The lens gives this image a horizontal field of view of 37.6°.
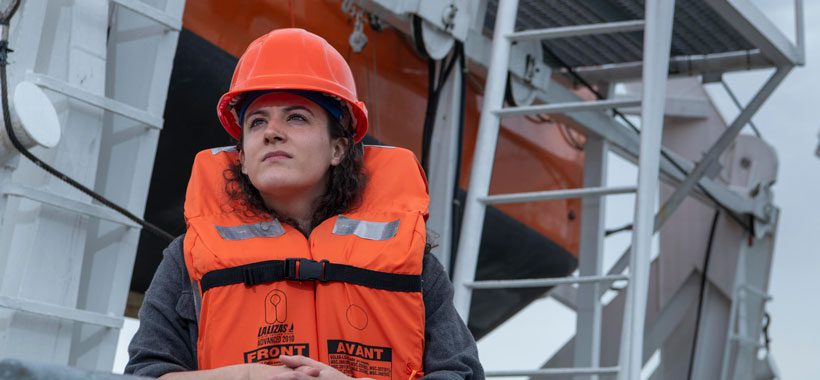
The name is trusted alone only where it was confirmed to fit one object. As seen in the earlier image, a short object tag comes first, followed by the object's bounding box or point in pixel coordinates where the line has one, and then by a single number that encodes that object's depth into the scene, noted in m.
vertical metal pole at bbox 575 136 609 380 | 5.81
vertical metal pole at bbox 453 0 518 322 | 4.33
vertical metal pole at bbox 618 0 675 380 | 4.10
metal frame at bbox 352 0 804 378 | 4.23
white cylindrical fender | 2.79
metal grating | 5.46
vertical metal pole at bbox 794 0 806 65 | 5.78
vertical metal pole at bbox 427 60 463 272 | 4.79
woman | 1.96
